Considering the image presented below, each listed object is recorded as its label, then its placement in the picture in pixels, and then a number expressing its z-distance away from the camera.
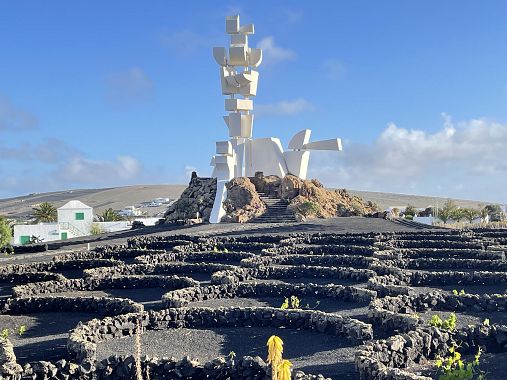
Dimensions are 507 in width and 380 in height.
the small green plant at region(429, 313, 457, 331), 12.54
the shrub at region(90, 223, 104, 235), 58.09
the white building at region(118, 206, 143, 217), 103.24
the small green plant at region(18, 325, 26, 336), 15.05
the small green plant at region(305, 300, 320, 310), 17.08
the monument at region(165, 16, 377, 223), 52.19
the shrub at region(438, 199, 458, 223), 61.34
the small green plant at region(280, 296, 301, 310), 15.67
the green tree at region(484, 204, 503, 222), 66.56
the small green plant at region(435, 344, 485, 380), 8.98
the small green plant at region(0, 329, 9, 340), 13.93
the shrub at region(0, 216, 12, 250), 48.78
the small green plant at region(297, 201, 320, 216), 49.75
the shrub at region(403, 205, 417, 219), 69.19
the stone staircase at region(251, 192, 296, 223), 49.38
